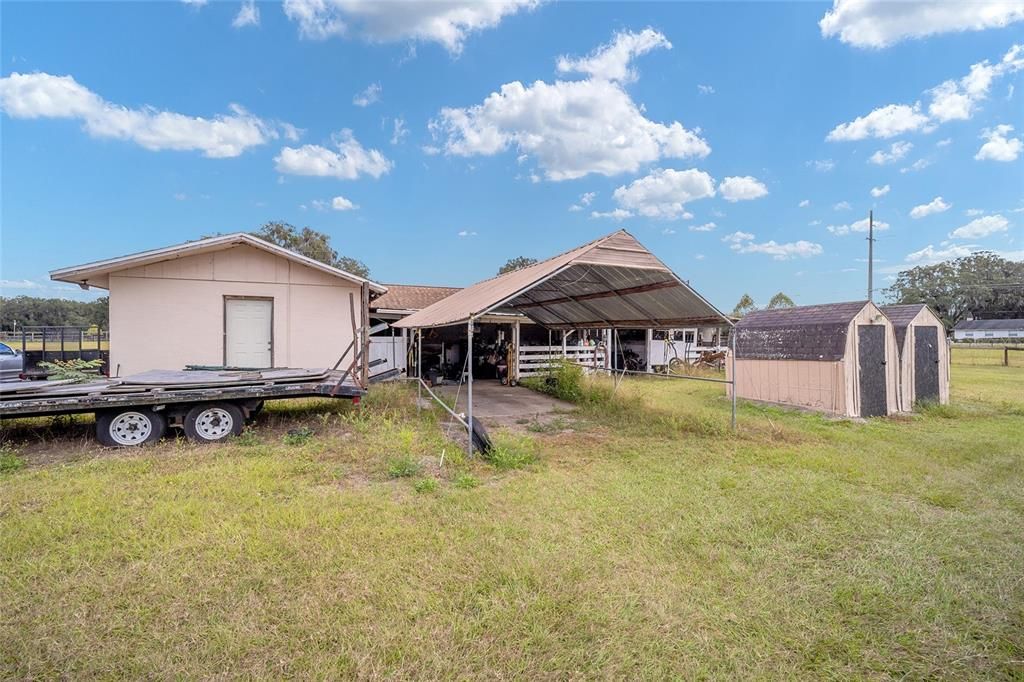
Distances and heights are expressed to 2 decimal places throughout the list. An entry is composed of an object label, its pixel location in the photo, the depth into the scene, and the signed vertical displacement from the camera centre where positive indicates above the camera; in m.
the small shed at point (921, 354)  9.78 -0.18
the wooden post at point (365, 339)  7.67 +0.17
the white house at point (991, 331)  53.31 +1.73
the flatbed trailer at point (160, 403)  5.75 -0.68
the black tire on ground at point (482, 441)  5.82 -1.18
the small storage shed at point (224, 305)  9.29 +0.96
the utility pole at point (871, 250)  24.33 +5.15
